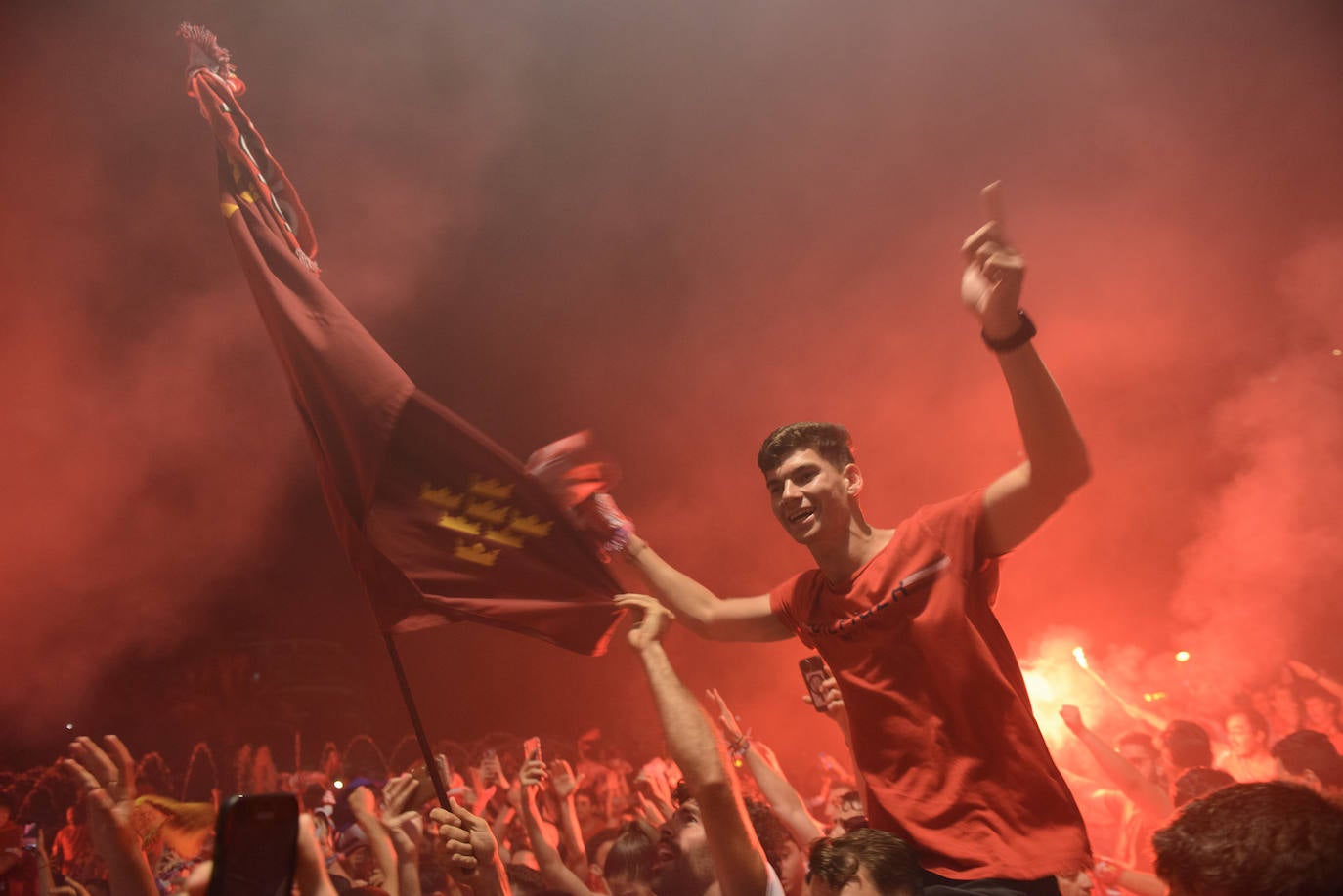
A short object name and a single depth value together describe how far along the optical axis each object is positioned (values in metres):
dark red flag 3.09
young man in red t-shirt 1.96
